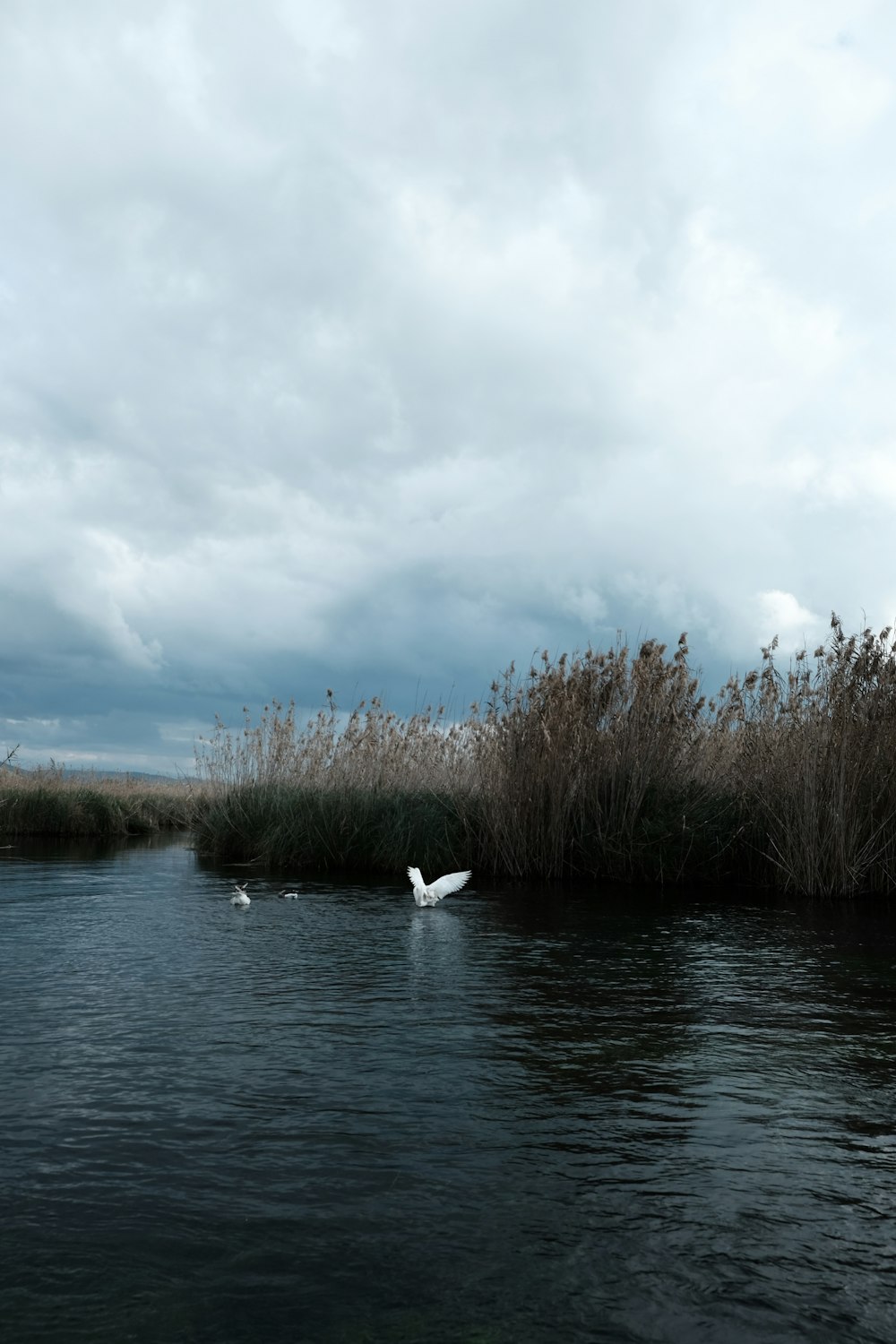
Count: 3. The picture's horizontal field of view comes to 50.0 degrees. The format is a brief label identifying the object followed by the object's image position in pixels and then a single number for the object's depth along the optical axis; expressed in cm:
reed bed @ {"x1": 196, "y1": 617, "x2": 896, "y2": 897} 907
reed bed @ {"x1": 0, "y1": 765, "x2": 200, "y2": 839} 1955
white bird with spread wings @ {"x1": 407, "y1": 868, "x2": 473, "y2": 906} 770
